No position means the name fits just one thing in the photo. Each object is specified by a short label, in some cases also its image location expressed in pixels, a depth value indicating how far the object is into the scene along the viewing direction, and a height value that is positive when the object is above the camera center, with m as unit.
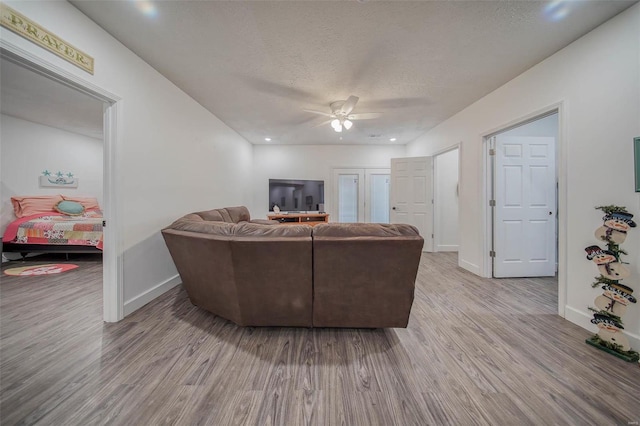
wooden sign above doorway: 1.25 +1.17
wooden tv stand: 4.73 -0.19
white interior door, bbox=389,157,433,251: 4.47 +0.34
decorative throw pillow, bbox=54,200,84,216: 4.11 +0.04
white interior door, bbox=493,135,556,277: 2.91 +0.10
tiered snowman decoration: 1.48 -0.56
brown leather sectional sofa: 1.55 -0.47
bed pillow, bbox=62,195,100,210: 4.37 +0.20
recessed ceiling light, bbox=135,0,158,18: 1.53 +1.54
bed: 3.48 -0.43
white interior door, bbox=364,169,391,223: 5.52 +0.39
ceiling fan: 2.76 +1.40
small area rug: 2.99 -0.91
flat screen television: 5.07 +0.37
